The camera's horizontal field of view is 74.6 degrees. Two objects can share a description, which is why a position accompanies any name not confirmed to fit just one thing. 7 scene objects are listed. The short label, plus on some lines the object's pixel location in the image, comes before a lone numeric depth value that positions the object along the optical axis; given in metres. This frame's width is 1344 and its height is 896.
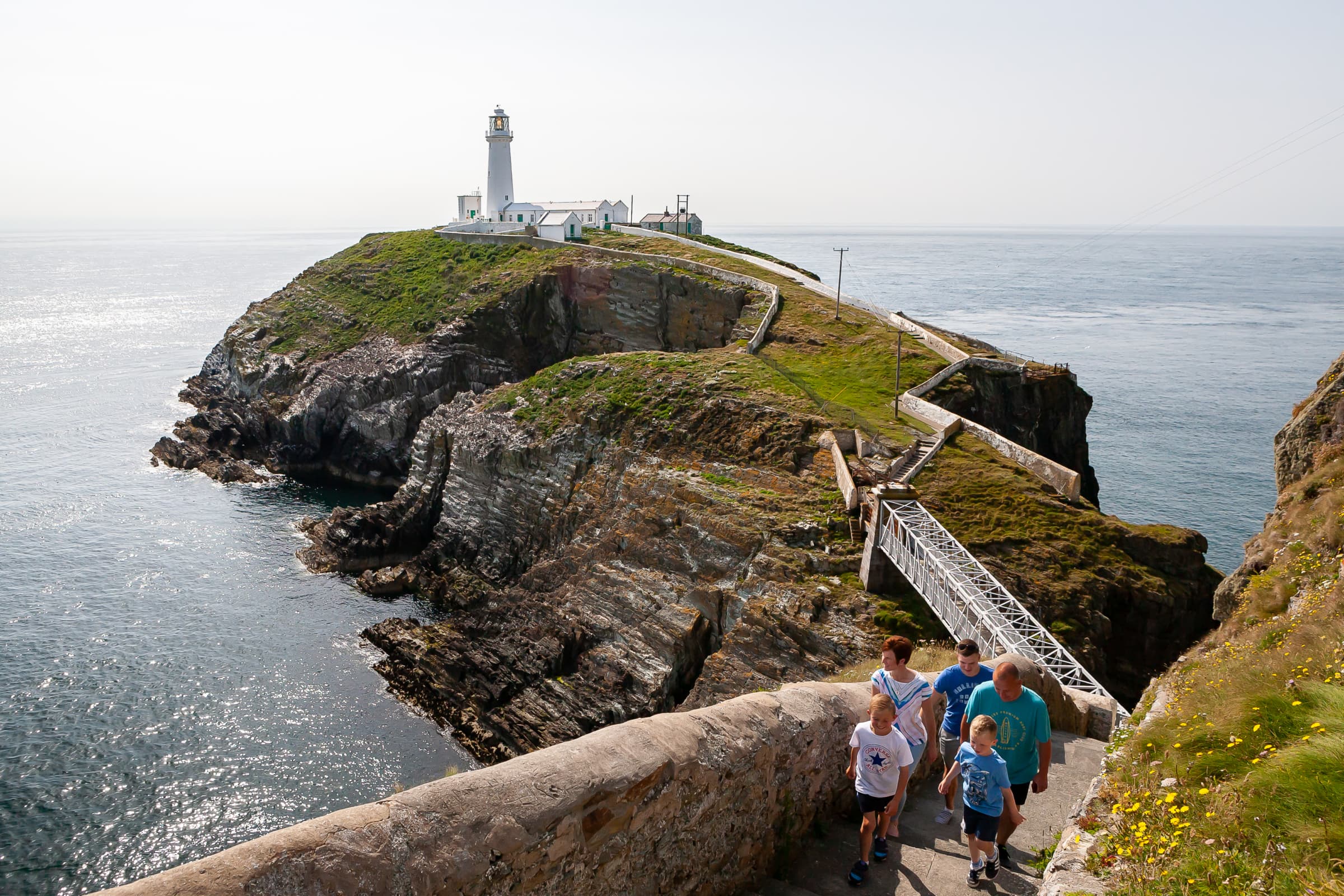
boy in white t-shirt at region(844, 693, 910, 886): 7.42
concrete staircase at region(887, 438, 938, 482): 31.14
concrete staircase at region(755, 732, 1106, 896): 7.24
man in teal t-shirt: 7.84
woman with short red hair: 8.35
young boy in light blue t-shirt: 7.12
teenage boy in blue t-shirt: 8.74
